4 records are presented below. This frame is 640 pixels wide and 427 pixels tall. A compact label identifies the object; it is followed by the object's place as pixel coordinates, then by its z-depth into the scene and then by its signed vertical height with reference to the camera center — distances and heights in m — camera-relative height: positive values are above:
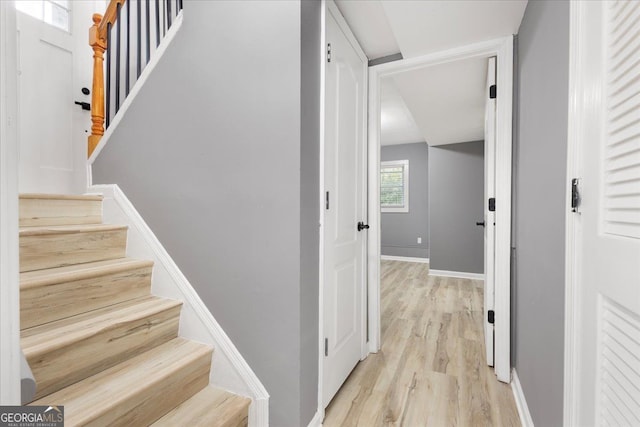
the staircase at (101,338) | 1.01 -0.51
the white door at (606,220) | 0.63 -0.03
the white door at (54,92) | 2.13 +0.90
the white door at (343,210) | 1.56 -0.01
